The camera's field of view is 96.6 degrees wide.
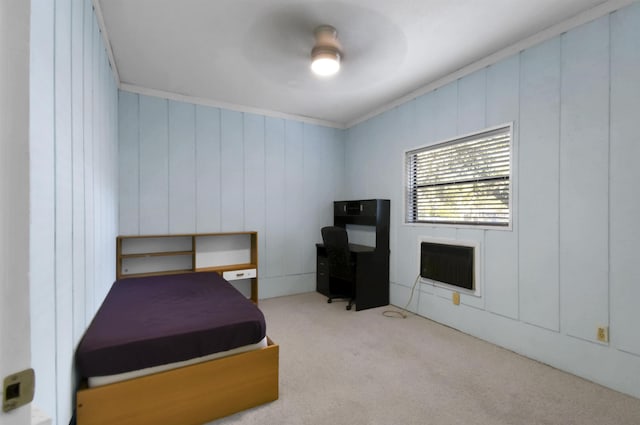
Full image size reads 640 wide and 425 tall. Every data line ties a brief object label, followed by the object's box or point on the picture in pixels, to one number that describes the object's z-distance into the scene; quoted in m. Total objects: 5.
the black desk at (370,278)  3.59
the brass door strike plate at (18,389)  0.54
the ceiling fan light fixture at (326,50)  2.26
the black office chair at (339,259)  3.58
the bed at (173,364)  1.44
